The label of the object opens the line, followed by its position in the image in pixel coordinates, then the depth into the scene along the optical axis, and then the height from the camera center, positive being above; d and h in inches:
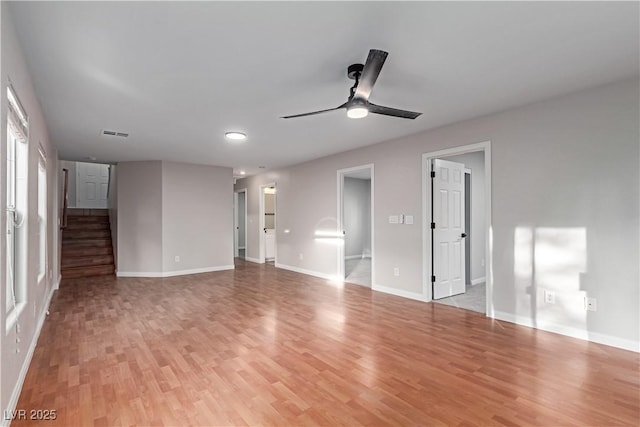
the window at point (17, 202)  87.4 +4.8
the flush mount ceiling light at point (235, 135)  172.9 +45.3
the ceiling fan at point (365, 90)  80.8 +37.4
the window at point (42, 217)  149.6 +0.3
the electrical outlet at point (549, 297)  126.8 -34.5
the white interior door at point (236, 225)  393.0 -11.8
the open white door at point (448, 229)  176.6 -8.7
